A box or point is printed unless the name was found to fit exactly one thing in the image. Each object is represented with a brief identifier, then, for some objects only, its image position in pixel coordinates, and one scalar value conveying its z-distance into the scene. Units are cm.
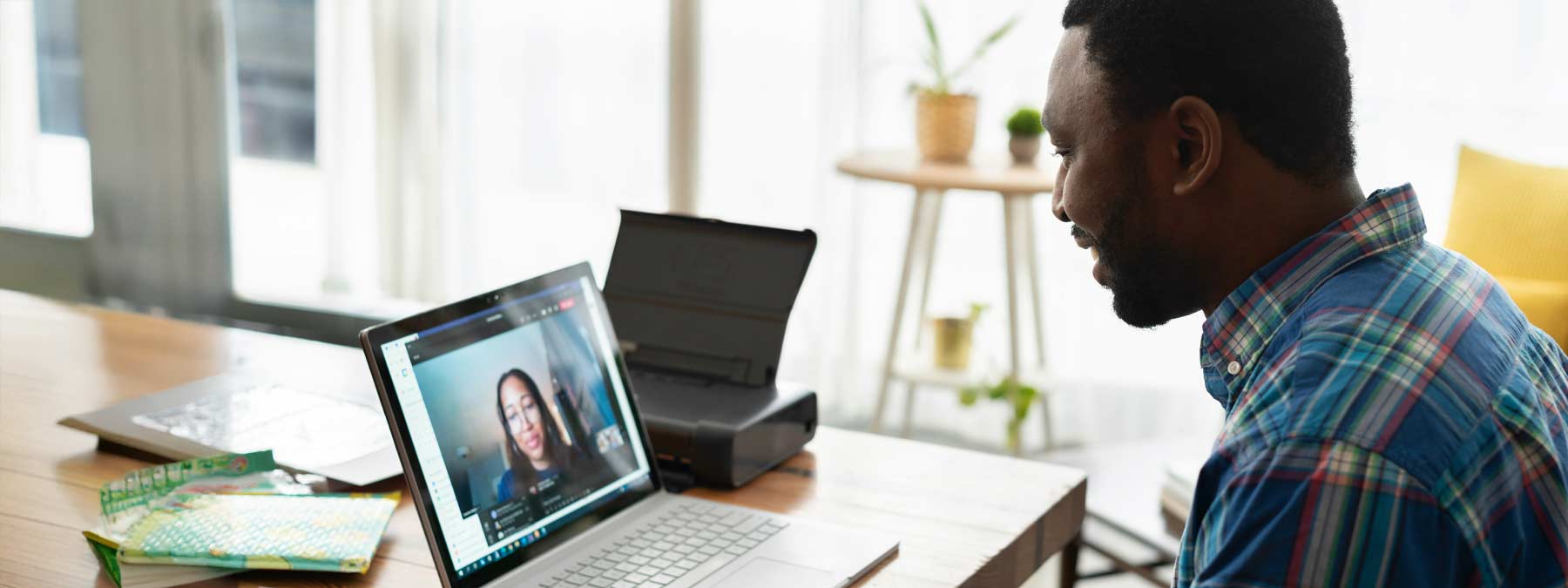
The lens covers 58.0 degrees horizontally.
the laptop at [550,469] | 109
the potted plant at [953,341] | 308
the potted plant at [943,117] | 293
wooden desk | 115
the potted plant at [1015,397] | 299
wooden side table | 276
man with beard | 76
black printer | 140
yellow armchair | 237
